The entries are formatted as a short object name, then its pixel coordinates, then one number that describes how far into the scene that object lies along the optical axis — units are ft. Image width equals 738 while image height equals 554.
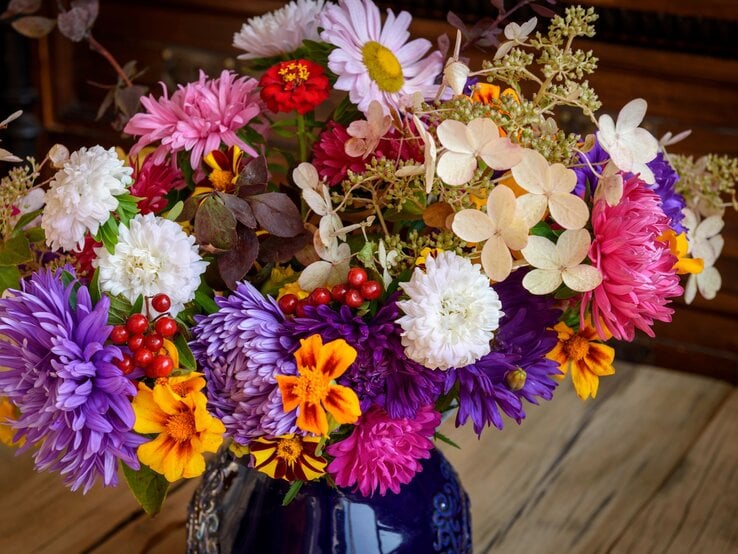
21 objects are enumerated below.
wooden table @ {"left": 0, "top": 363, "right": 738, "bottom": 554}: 2.73
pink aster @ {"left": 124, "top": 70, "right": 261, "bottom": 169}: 1.97
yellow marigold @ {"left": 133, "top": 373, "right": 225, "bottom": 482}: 1.72
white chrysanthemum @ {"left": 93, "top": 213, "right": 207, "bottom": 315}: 1.75
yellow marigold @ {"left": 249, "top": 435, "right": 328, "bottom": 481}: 1.84
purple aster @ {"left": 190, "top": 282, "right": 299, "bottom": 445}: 1.73
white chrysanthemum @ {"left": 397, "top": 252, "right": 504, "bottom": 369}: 1.65
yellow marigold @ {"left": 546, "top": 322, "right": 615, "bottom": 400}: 2.02
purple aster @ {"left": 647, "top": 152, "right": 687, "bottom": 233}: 2.09
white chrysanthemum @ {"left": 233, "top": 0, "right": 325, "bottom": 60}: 2.16
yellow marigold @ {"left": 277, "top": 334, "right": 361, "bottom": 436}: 1.69
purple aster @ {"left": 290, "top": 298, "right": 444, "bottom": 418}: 1.74
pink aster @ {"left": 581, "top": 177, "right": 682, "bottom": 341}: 1.73
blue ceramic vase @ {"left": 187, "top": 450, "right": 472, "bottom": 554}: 2.13
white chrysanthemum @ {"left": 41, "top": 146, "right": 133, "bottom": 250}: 1.71
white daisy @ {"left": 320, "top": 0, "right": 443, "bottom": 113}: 1.97
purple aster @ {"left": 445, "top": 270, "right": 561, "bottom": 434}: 1.81
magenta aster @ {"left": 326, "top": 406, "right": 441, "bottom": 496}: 1.86
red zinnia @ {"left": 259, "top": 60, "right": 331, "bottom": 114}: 1.98
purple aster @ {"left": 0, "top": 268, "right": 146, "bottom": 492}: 1.66
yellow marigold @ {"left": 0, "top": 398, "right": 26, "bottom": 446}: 2.06
